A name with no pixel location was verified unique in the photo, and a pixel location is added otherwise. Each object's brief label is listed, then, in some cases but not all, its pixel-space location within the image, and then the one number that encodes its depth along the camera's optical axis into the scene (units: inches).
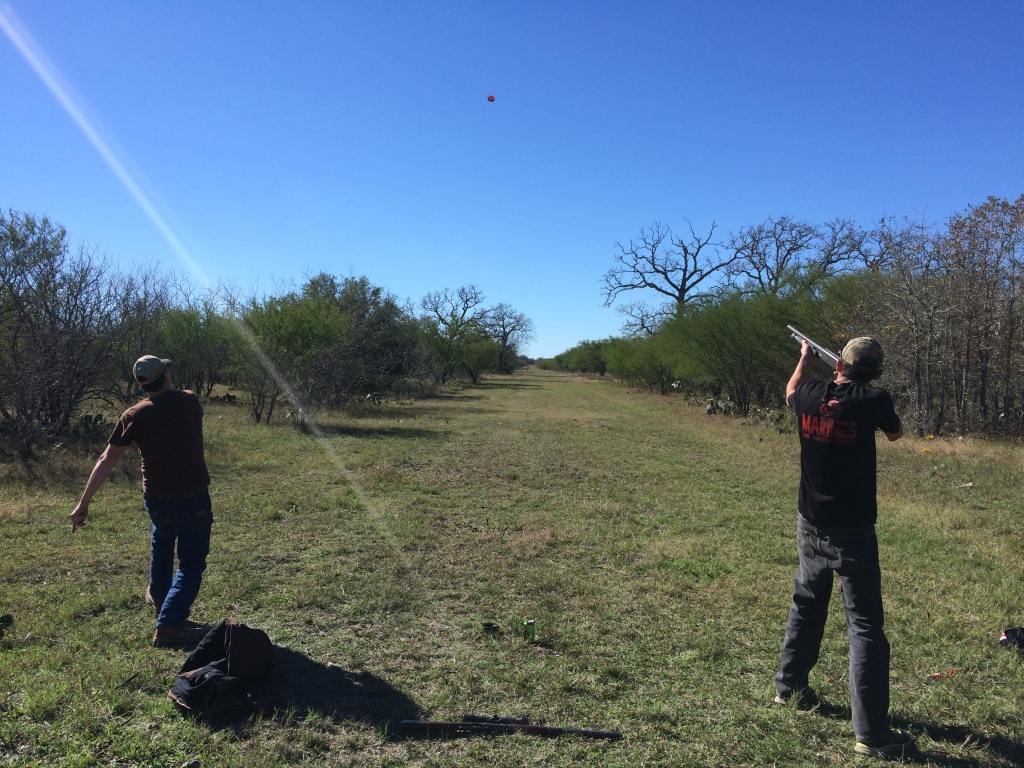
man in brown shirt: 146.9
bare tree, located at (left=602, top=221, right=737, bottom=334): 1628.9
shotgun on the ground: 114.8
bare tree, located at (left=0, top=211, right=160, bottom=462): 390.3
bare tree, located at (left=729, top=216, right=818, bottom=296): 1472.7
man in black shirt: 111.0
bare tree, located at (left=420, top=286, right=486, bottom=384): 1562.5
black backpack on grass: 116.8
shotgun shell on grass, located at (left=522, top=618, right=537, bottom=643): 155.2
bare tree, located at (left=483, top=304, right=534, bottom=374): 2822.3
